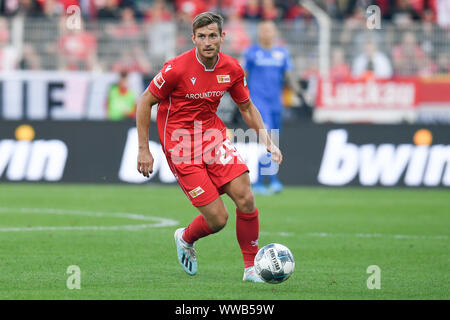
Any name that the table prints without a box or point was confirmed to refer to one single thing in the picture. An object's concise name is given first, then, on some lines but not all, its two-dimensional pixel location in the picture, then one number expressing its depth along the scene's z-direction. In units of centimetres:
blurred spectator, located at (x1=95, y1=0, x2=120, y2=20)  2077
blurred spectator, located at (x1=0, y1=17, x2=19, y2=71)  1994
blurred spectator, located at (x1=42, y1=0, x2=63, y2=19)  2102
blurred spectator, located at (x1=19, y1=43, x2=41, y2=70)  1989
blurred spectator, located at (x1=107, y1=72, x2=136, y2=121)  1927
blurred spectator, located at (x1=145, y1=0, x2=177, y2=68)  1967
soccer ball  755
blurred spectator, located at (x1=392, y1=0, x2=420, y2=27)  2242
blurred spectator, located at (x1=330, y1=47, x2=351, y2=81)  2025
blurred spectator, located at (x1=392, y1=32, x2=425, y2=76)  2012
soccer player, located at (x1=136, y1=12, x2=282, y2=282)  784
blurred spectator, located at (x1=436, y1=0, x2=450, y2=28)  2109
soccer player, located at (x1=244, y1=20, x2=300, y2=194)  1567
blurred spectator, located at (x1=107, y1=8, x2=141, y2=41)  1986
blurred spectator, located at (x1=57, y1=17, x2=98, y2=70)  1992
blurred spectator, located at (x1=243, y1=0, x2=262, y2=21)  2164
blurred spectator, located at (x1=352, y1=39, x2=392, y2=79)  2033
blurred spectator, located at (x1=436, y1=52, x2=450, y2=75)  2034
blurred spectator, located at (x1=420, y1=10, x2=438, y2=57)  2014
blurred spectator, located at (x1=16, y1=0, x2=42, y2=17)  2153
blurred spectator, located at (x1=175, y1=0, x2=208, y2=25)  2158
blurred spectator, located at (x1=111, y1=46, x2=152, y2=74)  2006
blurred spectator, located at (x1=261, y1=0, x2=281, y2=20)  2156
